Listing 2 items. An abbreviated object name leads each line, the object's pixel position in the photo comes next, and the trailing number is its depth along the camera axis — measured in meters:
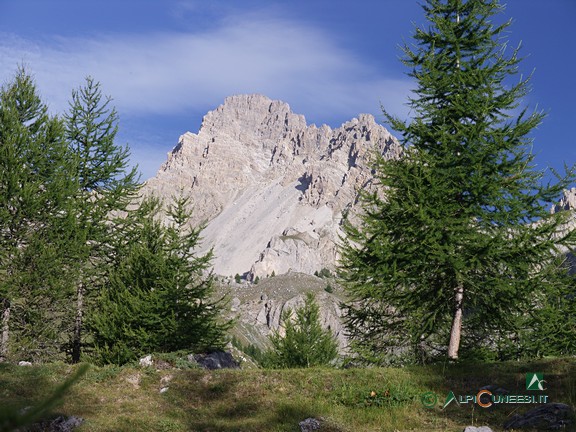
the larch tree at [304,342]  33.56
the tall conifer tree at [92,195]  23.88
